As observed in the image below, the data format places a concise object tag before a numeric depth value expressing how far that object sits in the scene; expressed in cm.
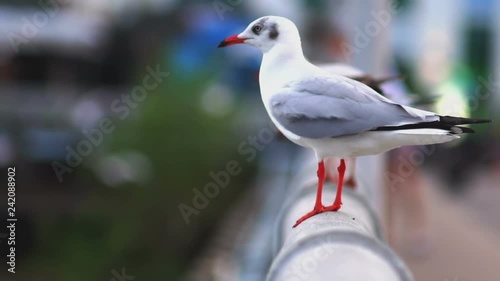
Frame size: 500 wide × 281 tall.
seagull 513
